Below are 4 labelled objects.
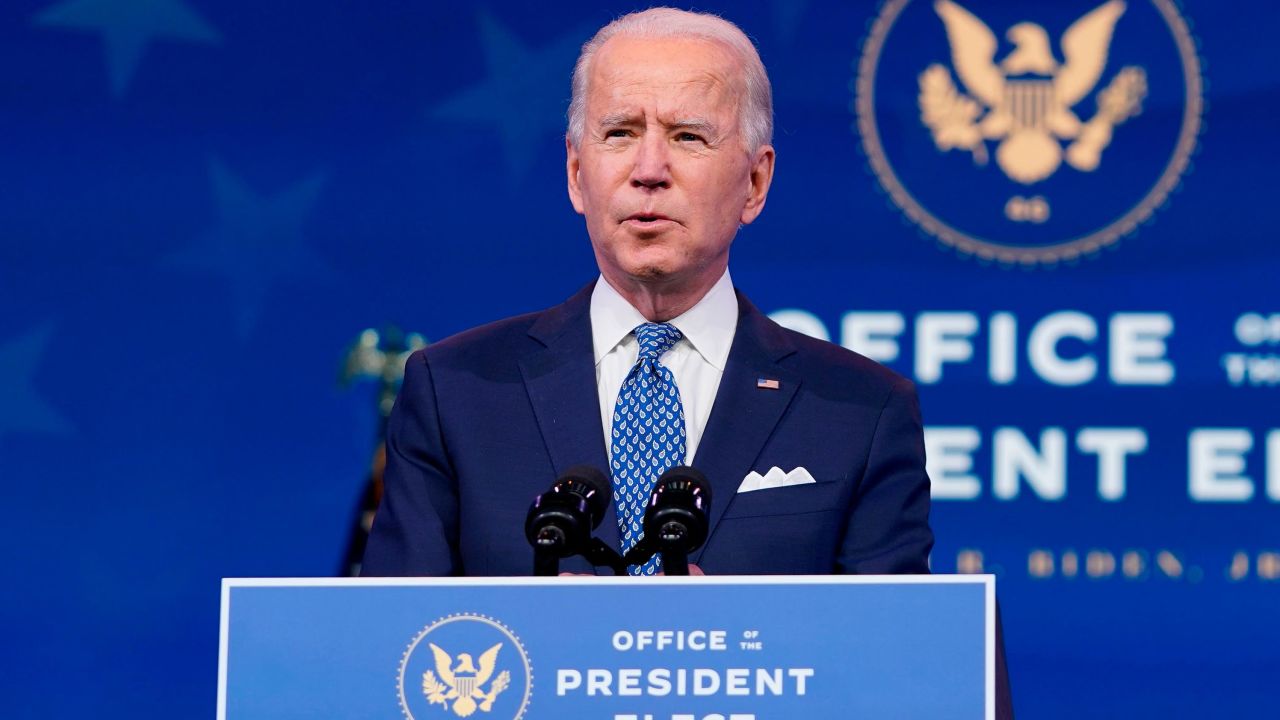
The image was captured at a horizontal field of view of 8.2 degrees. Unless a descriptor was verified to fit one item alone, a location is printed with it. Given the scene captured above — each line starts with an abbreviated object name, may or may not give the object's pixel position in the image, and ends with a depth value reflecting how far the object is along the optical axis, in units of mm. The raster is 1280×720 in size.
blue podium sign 7688
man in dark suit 8115
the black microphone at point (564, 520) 7750
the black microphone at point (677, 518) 7754
